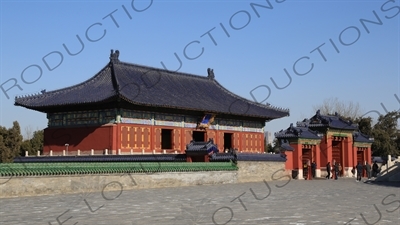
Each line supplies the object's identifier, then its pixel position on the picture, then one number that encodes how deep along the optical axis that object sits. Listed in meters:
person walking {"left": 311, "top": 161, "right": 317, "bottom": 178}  35.59
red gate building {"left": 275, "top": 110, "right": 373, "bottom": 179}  35.34
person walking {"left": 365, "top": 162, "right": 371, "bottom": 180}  35.31
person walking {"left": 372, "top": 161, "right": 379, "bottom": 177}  37.88
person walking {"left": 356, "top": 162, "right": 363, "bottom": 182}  33.25
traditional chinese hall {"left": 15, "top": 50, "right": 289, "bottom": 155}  34.22
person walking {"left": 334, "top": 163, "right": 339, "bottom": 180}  34.69
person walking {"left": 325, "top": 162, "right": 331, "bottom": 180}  35.43
